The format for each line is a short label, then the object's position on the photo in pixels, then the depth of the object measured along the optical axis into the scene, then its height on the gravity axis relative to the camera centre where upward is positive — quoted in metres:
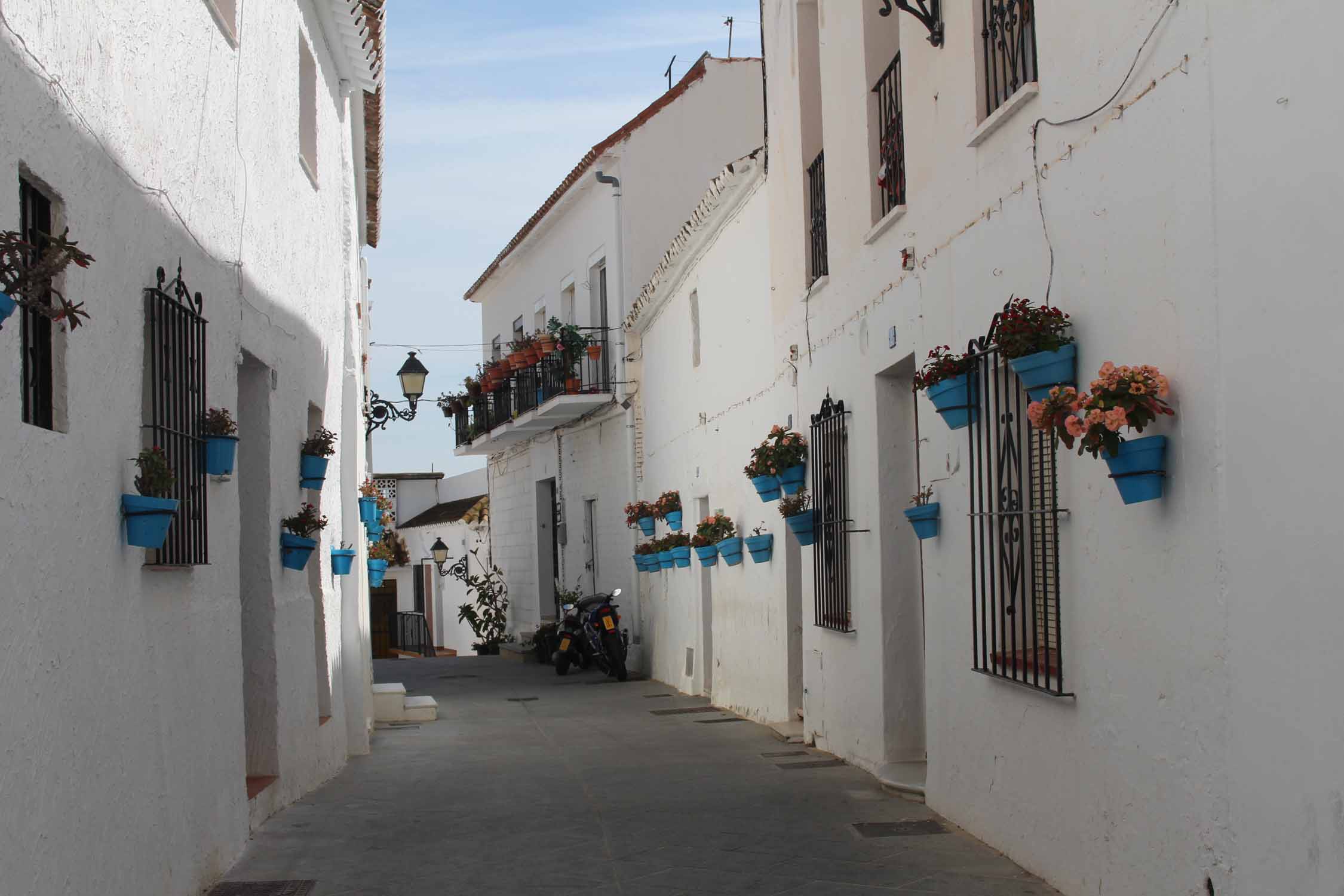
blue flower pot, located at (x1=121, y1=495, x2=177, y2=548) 5.10 +0.00
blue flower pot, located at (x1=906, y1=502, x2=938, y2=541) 7.66 -0.12
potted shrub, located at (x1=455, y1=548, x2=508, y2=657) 27.09 -1.98
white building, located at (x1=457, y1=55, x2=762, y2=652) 20.61 +3.40
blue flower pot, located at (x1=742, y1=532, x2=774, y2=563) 12.29 -0.38
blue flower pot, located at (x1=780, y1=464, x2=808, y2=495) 10.78 +0.18
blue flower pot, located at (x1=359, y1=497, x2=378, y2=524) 13.52 +0.02
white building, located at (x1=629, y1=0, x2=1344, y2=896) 4.06 +0.21
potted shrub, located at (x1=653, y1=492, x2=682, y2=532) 16.50 -0.05
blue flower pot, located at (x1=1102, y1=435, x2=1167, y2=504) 4.76 +0.09
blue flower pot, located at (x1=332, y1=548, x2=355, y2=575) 11.19 -0.38
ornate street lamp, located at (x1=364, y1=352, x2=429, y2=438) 16.31 +1.42
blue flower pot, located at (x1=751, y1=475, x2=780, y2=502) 11.11 +0.12
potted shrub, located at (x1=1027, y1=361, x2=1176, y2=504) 4.66 +0.23
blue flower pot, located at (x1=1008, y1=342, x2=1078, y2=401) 5.57 +0.50
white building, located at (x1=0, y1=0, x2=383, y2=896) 4.23 +0.30
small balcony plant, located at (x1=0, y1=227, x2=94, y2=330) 3.62 +0.65
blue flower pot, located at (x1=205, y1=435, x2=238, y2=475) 6.54 +0.29
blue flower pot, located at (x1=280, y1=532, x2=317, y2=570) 8.83 -0.22
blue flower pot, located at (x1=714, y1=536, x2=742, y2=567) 13.29 -0.44
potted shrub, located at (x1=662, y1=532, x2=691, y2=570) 15.64 -0.48
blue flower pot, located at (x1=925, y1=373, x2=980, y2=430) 6.91 +0.48
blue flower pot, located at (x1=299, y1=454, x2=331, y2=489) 9.75 +0.31
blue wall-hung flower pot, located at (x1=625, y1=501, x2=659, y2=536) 17.45 -0.12
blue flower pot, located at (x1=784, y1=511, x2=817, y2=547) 10.41 -0.18
